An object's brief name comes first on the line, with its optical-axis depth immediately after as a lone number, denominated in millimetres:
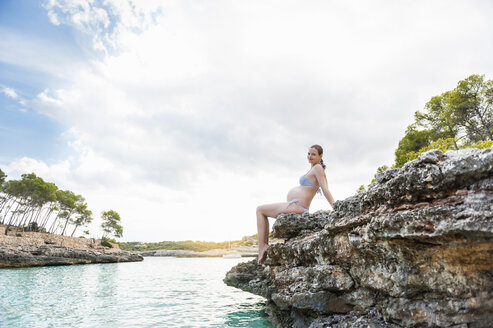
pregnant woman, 6762
